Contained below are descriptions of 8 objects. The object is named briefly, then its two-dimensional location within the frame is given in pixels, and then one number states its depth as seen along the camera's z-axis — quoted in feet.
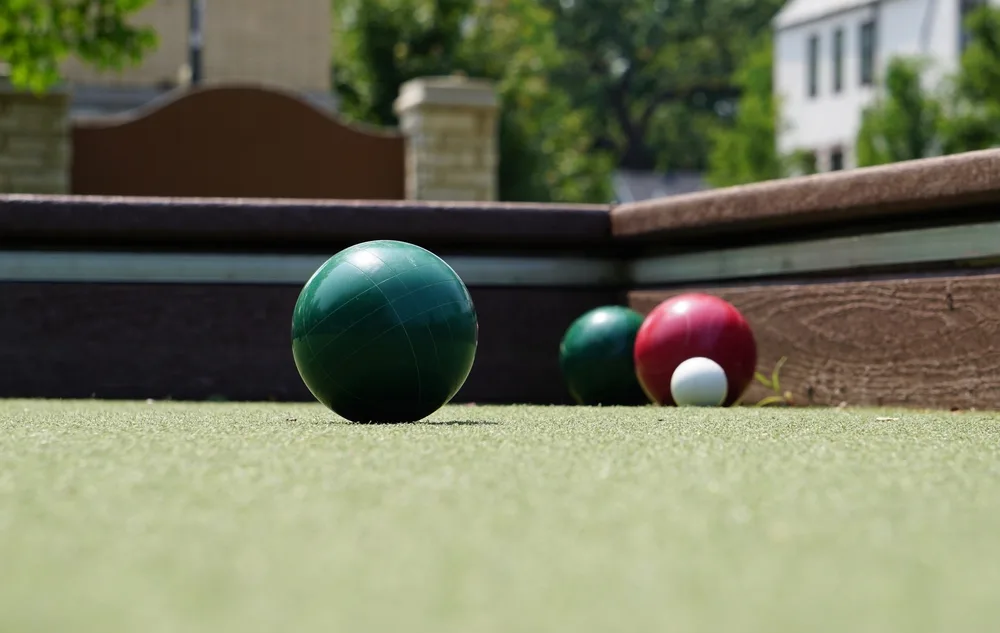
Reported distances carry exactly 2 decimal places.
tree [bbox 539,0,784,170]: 234.99
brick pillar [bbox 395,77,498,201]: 54.85
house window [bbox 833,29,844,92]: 144.05
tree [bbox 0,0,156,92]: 54.90
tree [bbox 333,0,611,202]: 87.25
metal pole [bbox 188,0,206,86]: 78.84
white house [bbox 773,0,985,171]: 122.93
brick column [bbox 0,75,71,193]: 51.98
